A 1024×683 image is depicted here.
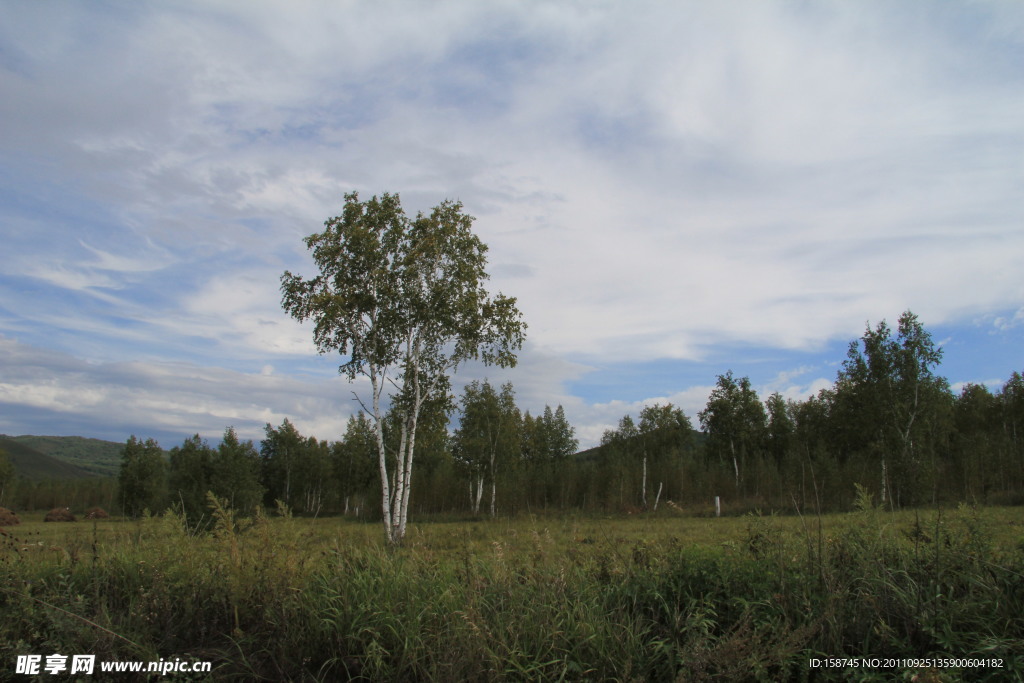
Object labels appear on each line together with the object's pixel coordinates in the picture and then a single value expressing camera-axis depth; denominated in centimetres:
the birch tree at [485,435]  3669
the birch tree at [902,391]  3152
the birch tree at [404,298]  1883
